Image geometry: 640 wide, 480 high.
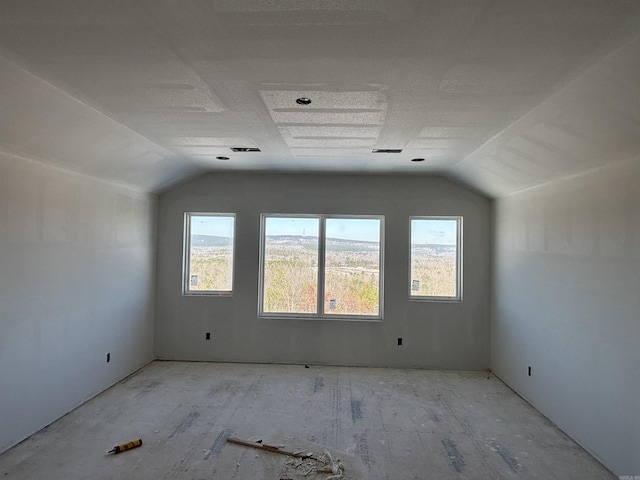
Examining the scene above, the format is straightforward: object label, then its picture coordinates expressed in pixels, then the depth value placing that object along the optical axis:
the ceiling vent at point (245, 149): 4.03
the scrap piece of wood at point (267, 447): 2.95
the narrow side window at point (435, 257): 5.32
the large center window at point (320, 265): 5.41
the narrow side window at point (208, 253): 5.45
